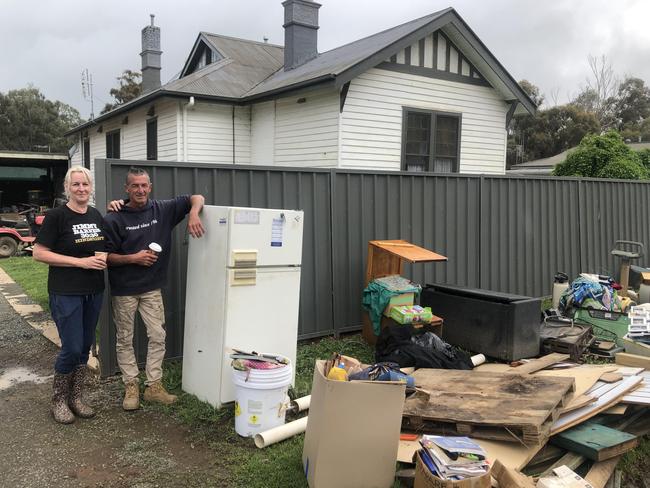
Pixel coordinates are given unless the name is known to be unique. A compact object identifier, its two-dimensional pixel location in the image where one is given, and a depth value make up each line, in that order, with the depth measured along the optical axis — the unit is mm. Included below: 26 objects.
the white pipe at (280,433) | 3516
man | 3986
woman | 3602
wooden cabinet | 5699
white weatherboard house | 10031
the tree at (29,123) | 50750
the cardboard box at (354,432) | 2879
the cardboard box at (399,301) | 5410
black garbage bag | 4727
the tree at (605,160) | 13234
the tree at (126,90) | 42062
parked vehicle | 13484
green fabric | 5414
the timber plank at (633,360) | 4938
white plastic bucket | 3564
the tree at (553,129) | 42281
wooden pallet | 3340
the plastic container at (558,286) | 7648
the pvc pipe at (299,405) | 3969
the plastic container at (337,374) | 3008
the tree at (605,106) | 51125
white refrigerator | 3961
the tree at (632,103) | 50344
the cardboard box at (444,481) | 2557
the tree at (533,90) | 46488
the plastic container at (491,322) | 5281
